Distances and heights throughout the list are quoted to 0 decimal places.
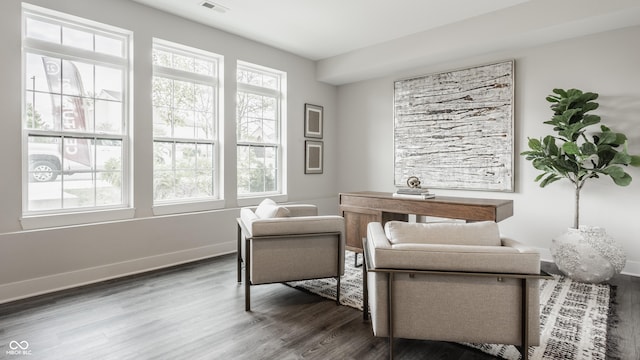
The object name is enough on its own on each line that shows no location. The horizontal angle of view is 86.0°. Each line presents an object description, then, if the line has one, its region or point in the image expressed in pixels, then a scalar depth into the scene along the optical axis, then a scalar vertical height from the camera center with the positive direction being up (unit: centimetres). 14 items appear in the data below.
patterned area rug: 208 -104
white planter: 322 -75
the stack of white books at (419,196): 339 -20
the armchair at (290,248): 261 -57
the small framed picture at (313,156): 564 +32
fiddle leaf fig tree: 321 +27
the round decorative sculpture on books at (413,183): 369 -7
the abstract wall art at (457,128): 429 +66
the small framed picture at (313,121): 559 +92
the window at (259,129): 479 +68
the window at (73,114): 311 +59
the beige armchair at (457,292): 173 -61
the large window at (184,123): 395 +63
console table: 305 -32
